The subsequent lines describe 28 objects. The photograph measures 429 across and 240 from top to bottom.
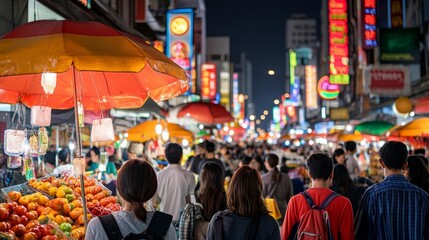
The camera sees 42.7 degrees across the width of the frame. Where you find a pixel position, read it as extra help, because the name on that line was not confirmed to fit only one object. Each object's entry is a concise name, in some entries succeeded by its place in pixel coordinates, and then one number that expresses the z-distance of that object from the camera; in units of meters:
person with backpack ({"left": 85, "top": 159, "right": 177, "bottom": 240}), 3.70
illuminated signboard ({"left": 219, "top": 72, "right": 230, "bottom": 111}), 99.00
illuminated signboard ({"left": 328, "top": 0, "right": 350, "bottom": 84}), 35.09
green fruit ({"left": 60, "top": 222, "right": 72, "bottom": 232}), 5.93
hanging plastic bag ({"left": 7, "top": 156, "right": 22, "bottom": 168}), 6.71
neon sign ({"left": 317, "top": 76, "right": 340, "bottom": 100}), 42.30
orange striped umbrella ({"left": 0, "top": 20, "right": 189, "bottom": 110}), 4.29
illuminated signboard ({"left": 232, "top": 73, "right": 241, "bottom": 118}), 115.86
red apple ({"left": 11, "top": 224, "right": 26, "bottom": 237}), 5.32
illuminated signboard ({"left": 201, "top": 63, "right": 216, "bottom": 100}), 60.62
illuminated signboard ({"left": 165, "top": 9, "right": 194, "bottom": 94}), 29.16
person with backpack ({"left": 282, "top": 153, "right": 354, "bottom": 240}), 4.80
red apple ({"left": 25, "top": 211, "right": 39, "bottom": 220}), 5.86
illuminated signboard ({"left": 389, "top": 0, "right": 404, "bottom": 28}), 27.00
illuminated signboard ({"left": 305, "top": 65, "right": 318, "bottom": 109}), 72.75
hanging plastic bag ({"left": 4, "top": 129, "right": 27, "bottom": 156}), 6.14
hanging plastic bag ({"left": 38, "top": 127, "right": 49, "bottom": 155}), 6.59
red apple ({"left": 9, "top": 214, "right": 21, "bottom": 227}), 5.51
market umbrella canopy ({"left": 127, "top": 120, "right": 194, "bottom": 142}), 14.62
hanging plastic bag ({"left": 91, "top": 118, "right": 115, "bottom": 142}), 6.34
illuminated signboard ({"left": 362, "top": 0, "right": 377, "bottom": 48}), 26.27
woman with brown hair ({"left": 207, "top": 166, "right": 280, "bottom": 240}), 4.33
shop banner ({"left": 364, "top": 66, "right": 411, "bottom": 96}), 19.33
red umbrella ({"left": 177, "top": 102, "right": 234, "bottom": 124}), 13.25
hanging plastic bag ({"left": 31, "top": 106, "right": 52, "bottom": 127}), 6.40
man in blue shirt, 4.89
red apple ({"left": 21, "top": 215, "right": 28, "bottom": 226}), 5.61
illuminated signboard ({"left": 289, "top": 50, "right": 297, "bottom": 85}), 104.88
